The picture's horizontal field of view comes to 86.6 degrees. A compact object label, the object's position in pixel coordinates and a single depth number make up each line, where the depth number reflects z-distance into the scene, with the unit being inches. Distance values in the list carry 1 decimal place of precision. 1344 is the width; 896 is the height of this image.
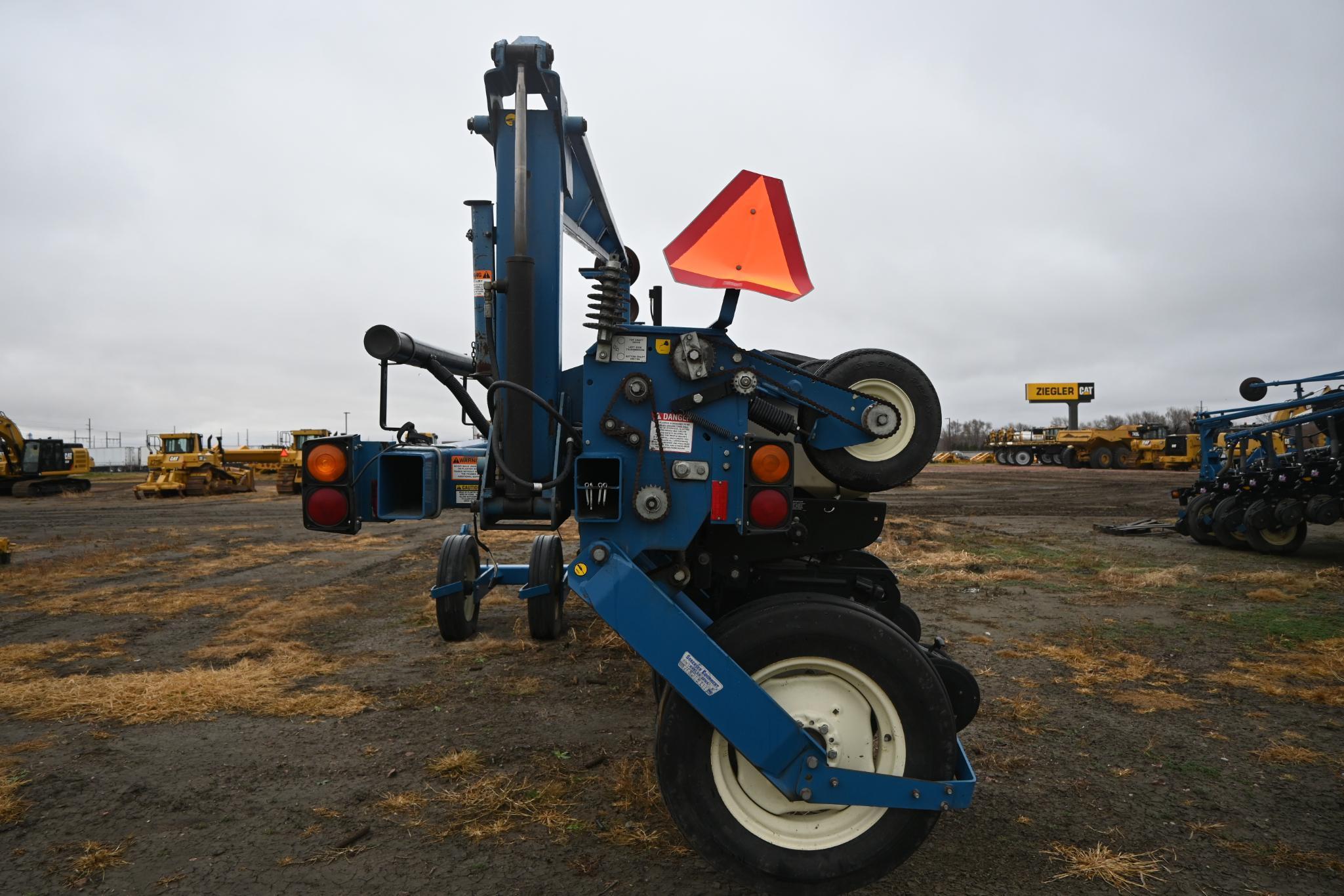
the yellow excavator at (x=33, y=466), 1123.3
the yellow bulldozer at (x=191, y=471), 1126.4
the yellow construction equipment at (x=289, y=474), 1210.0
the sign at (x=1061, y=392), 2600.9
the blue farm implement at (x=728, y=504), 97.7
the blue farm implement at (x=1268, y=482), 445.7
